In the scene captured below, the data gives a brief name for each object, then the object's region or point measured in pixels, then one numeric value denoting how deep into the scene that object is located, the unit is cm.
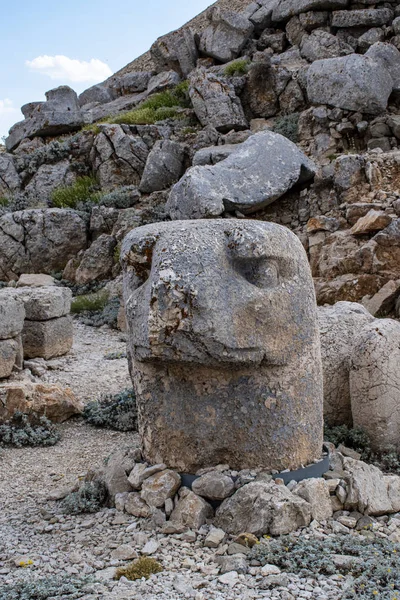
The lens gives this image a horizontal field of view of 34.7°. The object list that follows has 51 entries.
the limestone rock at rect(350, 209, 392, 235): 1010
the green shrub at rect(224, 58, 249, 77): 1992
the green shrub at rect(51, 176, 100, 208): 1692
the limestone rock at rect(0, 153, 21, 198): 1900
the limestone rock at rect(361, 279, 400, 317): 907
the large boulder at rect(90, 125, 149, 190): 1767
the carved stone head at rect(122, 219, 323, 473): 353
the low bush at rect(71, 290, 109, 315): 1300
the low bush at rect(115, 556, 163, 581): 314
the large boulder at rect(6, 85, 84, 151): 2128
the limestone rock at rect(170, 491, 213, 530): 361
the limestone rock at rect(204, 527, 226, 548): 344
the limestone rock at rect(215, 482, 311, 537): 343
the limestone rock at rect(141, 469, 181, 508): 380
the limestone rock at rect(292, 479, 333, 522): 364
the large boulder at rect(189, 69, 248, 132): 1822
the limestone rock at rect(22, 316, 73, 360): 927
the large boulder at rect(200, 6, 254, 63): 2264
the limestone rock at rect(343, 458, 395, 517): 379
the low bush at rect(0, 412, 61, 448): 623
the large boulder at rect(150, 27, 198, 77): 2356
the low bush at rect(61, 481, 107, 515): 405
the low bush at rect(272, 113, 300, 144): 1672
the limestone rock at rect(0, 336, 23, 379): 746
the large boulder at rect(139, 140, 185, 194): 1638
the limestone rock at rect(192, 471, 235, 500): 371
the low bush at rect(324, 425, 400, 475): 463
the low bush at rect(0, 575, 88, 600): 291
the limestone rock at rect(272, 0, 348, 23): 2109
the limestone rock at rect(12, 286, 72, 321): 935
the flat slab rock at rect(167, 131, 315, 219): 1196
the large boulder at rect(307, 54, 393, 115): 1485
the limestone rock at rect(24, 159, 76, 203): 1831
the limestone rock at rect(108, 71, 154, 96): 2641
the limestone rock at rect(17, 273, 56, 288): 1280
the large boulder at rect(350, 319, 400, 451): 474
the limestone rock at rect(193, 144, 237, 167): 1508
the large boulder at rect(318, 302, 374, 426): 518
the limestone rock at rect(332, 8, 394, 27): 2042
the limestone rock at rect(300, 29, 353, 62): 2012
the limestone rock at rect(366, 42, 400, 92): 1542
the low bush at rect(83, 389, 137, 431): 663
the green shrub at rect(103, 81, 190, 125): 1922
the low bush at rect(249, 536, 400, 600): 291
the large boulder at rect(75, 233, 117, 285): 1485
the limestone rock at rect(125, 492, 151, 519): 379
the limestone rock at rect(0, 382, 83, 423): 656
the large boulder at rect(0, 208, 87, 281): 1565
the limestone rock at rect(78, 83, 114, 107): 2744
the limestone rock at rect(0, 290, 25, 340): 763
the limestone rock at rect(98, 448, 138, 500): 407
